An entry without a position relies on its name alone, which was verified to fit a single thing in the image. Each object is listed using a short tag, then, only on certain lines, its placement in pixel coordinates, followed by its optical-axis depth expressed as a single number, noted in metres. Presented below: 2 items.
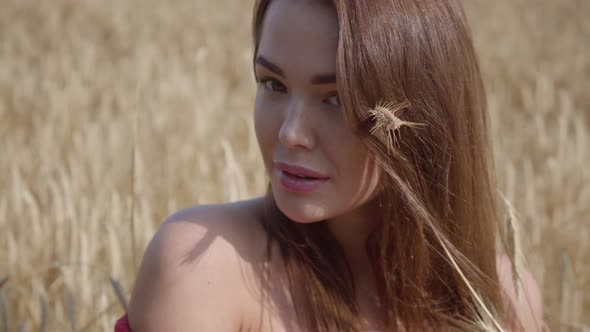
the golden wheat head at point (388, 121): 1.70
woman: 1.74
